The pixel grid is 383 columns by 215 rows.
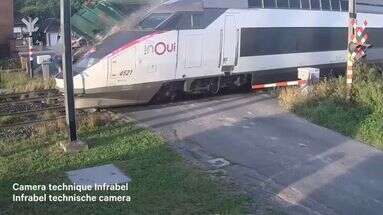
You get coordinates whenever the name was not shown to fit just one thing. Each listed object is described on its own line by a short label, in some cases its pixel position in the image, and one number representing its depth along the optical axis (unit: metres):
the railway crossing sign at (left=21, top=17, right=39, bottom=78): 20.04
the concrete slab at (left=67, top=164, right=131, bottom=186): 8.26
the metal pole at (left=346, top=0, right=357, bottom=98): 13.27
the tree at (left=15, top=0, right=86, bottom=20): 39.69
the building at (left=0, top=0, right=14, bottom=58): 30.33
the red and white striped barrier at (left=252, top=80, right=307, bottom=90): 15.23
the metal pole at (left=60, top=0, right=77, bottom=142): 9.67
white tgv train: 12.39
